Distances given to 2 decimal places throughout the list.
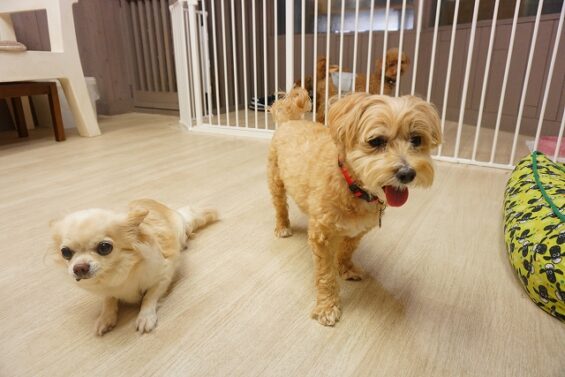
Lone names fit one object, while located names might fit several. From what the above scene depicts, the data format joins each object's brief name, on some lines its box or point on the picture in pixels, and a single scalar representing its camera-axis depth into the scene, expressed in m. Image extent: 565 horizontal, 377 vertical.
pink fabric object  2.46
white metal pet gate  2.93
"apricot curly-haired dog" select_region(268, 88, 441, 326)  0.89
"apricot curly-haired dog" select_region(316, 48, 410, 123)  2.96
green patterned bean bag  0.99
